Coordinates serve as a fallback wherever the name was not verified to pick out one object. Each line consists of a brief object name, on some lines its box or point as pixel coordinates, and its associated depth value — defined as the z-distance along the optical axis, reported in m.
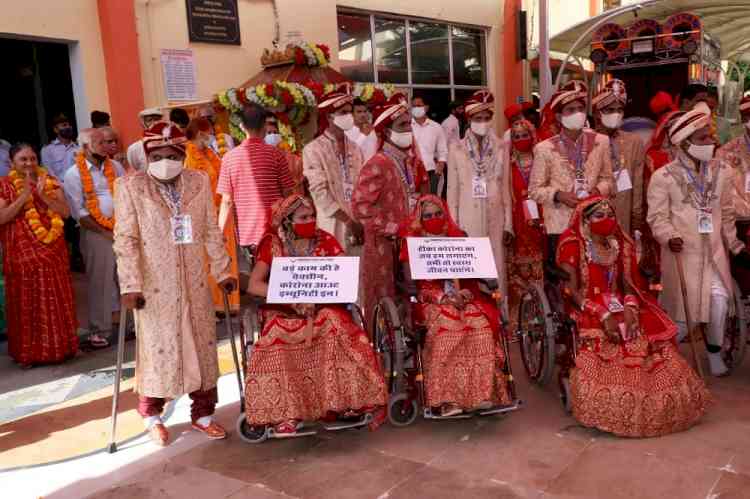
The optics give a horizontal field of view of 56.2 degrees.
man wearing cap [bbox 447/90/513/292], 5.15
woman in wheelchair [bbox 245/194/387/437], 3.51
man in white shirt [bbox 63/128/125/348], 5.61
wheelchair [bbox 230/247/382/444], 3.60
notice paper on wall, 7.86
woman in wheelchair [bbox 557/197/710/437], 3.50
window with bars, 10.19
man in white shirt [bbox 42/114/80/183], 7.04
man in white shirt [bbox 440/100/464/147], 9.23
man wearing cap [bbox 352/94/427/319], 4.47
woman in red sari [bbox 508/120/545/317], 5.36
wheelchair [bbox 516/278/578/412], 3.92
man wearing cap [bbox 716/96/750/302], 4.58
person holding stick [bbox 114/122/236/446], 3.60
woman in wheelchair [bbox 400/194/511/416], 3.63
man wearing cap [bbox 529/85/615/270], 4.76
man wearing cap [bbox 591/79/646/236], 5.11
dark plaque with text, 8.09
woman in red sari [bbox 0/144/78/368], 5.23
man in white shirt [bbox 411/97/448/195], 8.41
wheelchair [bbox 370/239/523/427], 3.71
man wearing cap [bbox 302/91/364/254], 5.00
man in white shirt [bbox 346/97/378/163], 6.05
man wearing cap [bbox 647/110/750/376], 4.31
